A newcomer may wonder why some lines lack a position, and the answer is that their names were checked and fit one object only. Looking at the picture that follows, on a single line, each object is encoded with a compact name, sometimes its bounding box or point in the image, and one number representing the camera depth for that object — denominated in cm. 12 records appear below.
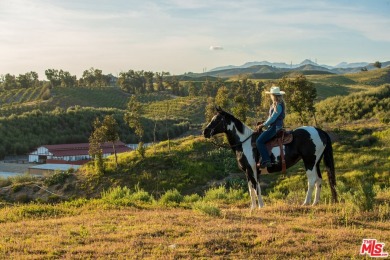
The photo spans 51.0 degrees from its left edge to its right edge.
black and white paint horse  1186
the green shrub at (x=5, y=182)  3838
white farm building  5853
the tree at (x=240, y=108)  3957
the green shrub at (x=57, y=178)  3642
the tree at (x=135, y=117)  4125
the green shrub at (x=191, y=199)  1633
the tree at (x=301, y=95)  3931
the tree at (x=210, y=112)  4031
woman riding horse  1145
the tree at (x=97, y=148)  3675
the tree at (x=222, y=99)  4059
